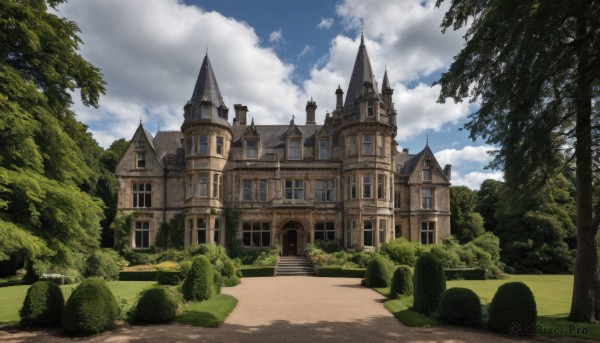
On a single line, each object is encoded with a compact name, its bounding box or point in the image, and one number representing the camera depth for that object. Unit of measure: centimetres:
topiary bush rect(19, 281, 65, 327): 1118
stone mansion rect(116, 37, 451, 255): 3092
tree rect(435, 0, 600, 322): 1027
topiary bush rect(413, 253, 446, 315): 1338
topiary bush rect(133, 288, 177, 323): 1189
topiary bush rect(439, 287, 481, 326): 1168
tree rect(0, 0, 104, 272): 955
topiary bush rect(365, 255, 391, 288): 2055
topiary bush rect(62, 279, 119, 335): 1056
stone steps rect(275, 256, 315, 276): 2673
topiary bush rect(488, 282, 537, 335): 1084
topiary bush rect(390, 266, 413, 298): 1708
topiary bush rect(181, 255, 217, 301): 1504
